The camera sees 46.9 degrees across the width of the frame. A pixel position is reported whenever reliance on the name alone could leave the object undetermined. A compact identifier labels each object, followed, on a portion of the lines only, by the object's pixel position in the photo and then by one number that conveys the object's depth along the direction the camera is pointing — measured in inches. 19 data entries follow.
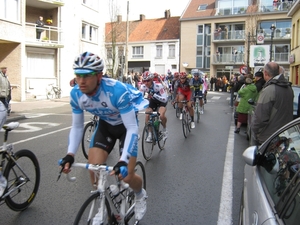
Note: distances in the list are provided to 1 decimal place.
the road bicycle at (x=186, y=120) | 374.3
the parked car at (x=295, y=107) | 279.9
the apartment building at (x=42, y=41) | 836.6
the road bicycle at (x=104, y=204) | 104.3
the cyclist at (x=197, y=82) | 507.1
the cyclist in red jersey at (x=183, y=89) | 412.8
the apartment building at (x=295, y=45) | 991.0
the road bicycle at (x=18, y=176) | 153.3
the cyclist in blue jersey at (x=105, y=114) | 113.7
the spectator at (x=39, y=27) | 932.6
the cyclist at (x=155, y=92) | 302.0
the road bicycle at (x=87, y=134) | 280.8
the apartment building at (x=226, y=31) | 1786.9
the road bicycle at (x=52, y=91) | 954.1
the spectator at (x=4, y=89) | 469.4
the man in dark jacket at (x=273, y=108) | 179.2
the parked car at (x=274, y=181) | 78.3
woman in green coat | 384.5
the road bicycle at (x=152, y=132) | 274.1
